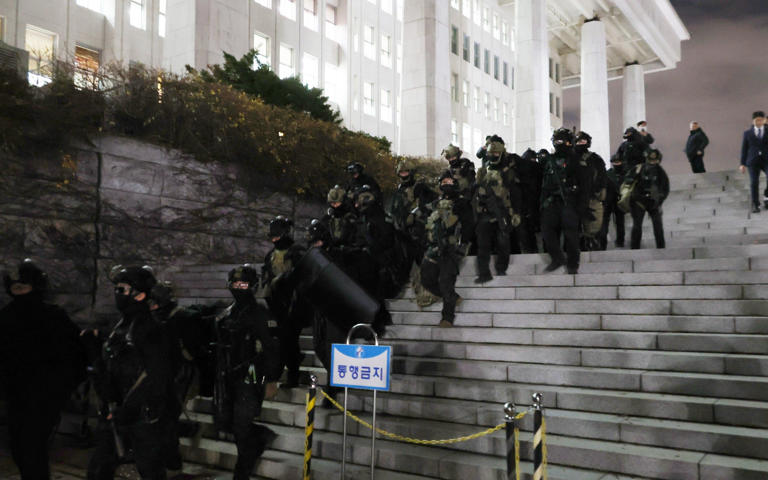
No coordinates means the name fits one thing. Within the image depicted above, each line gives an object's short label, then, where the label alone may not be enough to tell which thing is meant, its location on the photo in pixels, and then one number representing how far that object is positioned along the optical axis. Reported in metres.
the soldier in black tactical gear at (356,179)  10.21
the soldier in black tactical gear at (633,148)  12.52
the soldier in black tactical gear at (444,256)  8.89
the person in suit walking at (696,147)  17.21
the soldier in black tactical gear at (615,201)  12.55
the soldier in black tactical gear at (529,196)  11.69
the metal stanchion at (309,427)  5.74
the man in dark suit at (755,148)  12.43
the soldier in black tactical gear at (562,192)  9.68
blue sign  5.58
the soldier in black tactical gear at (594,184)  9.88
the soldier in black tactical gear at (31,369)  5.62
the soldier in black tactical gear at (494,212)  9.97
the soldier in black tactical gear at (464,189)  9.80
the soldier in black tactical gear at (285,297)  7.81
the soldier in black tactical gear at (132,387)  5.19
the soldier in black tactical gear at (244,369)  5.80
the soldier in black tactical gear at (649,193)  11.13
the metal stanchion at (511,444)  4.49
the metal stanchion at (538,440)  4.50
